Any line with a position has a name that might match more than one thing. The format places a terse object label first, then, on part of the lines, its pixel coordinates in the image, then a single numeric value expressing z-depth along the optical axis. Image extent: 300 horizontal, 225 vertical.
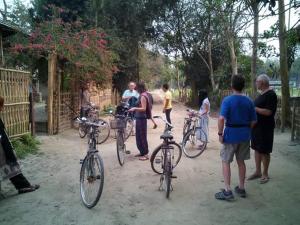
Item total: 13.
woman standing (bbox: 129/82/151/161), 6.51
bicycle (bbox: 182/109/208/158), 7.07
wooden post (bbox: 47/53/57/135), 9.45
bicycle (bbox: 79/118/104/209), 4.10
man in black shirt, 4.89
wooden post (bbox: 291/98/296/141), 8.66
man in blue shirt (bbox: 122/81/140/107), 9.71
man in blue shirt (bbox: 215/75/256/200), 4.35
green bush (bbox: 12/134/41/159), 6.94
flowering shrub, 9.65
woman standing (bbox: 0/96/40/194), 4.50
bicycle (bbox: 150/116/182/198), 4.51
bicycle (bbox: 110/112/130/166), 6.27
